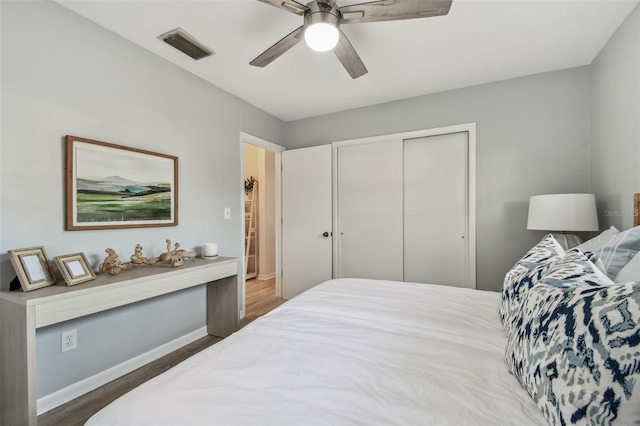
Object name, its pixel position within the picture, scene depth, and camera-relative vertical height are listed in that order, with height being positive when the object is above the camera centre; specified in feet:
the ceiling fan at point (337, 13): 4.53 +3.54
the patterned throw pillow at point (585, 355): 1.67 -1.03
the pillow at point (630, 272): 2.84 -0.66
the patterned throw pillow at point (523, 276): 3.33 -0.86
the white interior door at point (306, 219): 11.41 -0.21
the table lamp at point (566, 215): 6.47 -0.06
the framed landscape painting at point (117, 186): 5.69 +0.70
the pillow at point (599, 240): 4.31 -0.46
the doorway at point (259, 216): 15.98 -0.09
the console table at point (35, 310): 4.22 -1.66
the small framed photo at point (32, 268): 4.59 -0.92
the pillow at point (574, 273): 2.62 -0.63
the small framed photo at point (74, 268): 5.04 -1.03
